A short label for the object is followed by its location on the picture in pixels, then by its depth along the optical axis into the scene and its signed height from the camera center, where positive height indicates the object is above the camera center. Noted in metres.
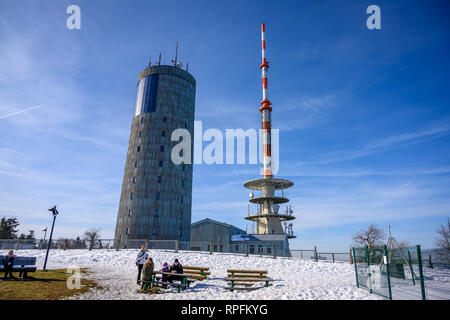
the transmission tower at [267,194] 53.41 +7.59
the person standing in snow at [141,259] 13.56 -1.61
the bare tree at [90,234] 88.36 -2.60
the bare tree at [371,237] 58.87 -0.47
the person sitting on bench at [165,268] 13.99 -2.05
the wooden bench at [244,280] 12.86 -2.54
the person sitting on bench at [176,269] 13.67 -2.04
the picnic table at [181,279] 12.07 -2.42
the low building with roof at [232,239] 40.81 -1.25
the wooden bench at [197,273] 14.42 -2.44
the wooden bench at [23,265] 13.30 -2.08
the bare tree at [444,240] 48.37 -0.46
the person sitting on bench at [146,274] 11.84 -2.02
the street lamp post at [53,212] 18.80 +0.90
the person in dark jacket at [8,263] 13.04 -1.93
